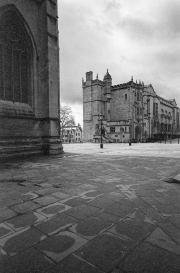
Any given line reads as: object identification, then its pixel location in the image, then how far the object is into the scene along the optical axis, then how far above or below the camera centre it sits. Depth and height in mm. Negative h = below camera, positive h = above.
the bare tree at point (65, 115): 50125 +5785
